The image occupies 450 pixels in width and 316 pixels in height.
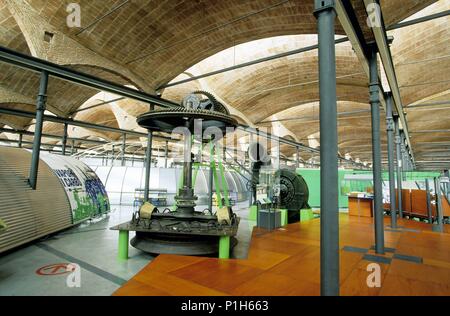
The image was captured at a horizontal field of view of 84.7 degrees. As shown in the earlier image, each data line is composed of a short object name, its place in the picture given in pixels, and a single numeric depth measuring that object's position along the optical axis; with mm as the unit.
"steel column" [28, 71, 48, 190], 6228
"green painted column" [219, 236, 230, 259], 4883
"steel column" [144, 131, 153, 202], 9625
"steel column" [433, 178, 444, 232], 8633
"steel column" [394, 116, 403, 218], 11484
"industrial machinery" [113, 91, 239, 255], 5090
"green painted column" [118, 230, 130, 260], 5012
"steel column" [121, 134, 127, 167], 18000
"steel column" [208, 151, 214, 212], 6520
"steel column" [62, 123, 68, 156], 12572
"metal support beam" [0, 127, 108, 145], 16638
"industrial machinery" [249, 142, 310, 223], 10109
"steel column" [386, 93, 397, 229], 7551
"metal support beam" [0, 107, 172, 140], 11177
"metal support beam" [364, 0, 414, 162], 5092
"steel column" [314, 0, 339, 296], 2691
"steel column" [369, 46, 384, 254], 5469
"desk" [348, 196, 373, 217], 12180
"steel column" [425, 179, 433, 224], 10219
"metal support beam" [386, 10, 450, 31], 7221
